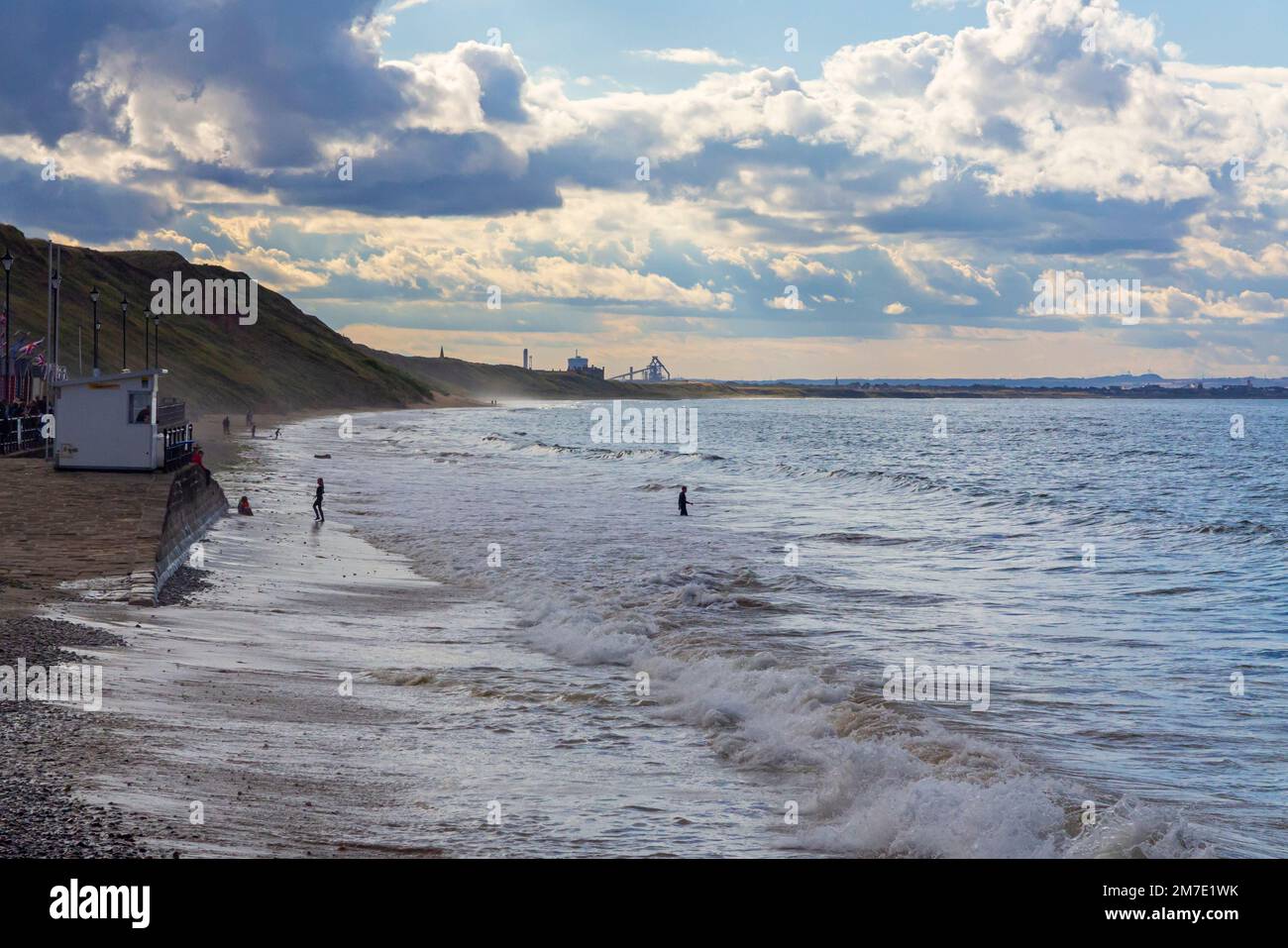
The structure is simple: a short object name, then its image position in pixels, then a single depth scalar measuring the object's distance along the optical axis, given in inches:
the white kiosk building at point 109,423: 1411.2
